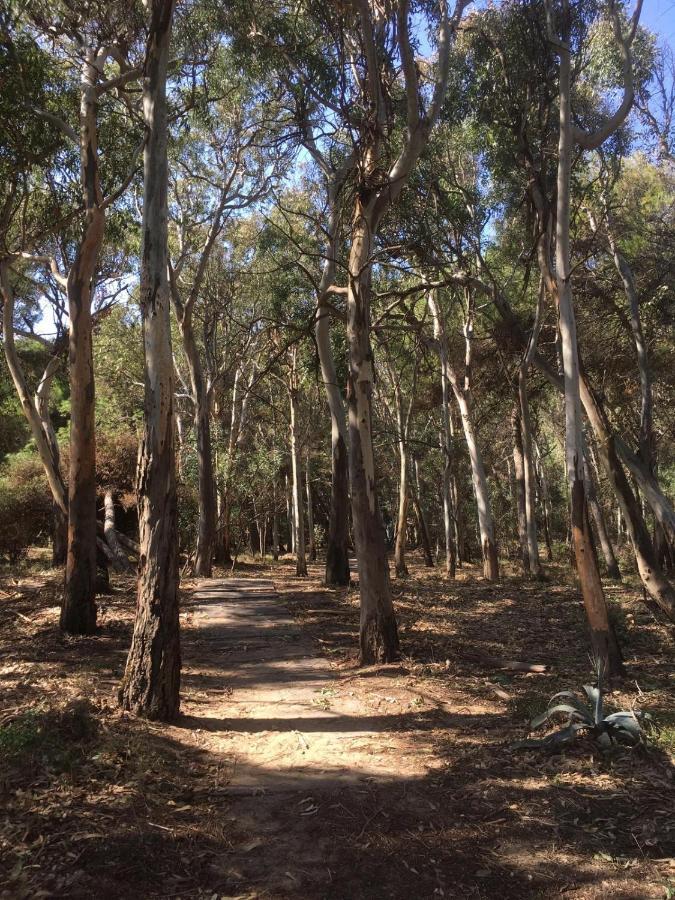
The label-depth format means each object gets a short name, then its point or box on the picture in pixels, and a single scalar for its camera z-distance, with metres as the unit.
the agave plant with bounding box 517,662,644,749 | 5.11
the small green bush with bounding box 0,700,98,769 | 4.40
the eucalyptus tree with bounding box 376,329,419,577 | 18.03
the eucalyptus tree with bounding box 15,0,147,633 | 8.77
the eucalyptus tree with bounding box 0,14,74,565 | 10.12
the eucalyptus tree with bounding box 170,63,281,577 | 15.39
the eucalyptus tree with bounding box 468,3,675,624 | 9.00
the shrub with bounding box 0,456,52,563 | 20.81
